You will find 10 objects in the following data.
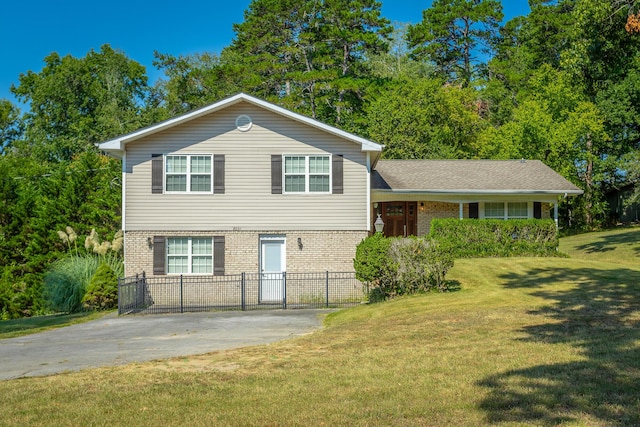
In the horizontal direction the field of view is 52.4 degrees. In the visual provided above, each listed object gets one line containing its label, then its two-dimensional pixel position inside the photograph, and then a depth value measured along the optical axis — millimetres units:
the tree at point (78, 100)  54438
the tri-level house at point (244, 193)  22141
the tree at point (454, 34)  56094
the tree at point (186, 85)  50312
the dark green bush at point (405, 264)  19391
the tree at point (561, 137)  41250
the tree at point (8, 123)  59562
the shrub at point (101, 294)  22109
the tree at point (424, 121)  42406
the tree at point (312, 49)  49469
